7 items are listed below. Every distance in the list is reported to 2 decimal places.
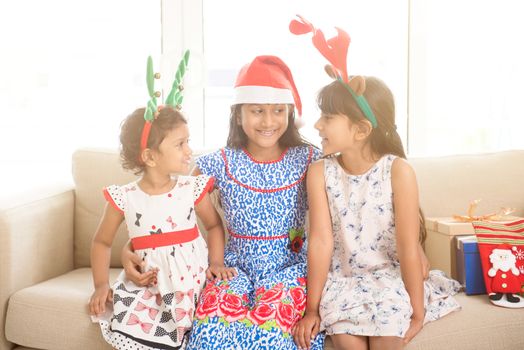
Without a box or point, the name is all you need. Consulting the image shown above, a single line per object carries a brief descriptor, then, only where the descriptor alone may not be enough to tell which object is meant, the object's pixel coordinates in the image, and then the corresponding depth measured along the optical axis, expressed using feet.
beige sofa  6.03
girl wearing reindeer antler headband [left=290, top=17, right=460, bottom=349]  6.05
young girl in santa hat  6.72
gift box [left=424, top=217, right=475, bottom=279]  6.93
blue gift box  6.64
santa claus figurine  6.34
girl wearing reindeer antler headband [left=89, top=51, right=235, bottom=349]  6.02
